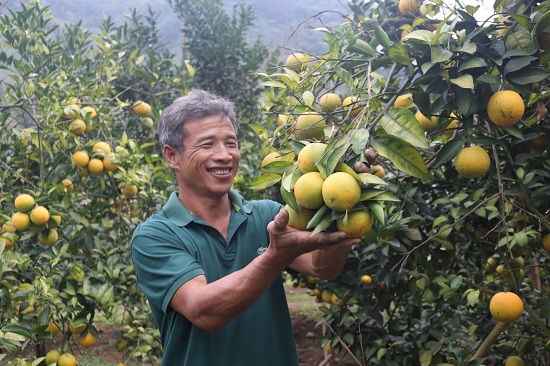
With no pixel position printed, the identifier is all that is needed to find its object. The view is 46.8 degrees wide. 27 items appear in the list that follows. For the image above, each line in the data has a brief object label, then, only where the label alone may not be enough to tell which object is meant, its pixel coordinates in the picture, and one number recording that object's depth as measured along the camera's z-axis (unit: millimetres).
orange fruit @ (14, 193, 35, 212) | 2980
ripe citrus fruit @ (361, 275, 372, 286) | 3254
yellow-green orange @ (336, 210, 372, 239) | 1293
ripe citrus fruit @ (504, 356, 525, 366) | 2566
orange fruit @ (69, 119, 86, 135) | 3557
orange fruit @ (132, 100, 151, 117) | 4427
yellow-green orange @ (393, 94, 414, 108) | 2054
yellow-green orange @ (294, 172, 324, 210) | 1290
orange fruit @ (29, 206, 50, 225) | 2983
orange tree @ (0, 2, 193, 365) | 2951
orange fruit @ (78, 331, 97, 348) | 3066
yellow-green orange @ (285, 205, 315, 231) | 1396
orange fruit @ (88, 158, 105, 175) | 3479
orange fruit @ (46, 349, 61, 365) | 3072
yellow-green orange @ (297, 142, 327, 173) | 1350
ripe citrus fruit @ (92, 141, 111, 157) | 3492
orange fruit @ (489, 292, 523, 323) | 2166
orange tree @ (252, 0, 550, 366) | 1470
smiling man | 1729
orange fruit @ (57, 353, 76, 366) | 3059
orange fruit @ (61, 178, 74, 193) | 3557
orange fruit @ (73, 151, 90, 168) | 3447
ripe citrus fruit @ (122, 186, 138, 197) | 3600
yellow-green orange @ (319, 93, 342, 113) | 2121
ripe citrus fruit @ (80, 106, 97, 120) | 3603
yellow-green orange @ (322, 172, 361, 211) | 1232
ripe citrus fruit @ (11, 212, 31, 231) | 2979
